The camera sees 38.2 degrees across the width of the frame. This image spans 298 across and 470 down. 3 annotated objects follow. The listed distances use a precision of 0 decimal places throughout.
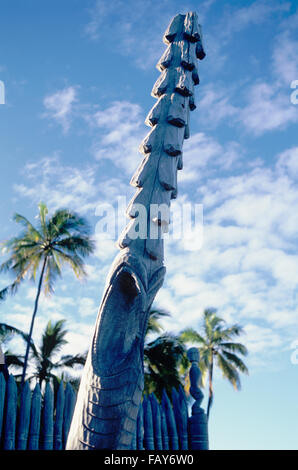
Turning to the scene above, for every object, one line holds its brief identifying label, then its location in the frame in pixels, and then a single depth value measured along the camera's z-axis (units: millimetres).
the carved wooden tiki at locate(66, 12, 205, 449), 3609
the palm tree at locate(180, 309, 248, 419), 21141
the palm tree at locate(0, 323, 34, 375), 15547
